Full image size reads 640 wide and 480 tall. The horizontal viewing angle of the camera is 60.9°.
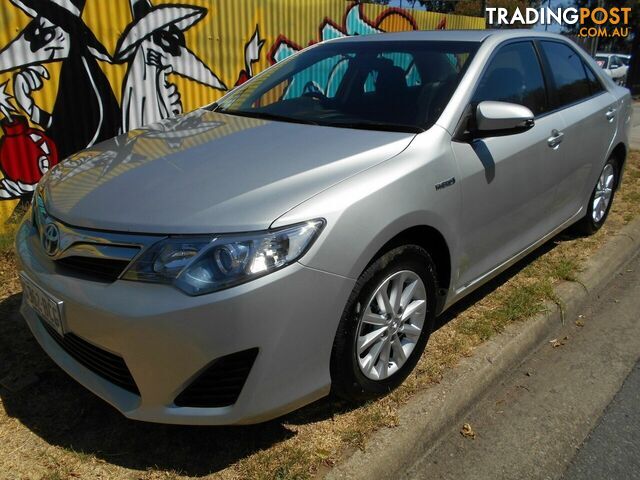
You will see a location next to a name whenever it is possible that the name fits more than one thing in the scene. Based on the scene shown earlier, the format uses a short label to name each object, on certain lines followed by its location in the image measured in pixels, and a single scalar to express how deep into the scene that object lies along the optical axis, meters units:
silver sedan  1.81
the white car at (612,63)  19.71
